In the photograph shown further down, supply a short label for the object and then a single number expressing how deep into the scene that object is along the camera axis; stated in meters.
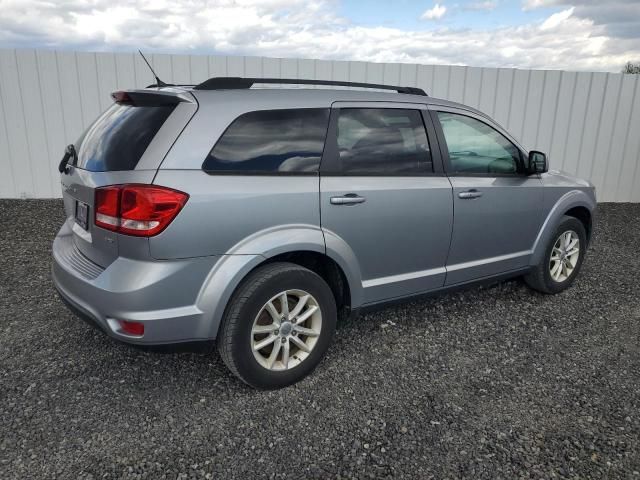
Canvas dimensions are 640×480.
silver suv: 2.52
